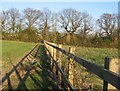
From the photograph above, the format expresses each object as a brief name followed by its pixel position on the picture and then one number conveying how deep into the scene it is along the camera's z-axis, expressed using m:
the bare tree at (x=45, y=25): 30.16
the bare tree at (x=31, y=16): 32.83
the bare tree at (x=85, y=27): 27.70
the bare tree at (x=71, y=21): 30.59
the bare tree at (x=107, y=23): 27.18
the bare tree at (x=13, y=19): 31.11
